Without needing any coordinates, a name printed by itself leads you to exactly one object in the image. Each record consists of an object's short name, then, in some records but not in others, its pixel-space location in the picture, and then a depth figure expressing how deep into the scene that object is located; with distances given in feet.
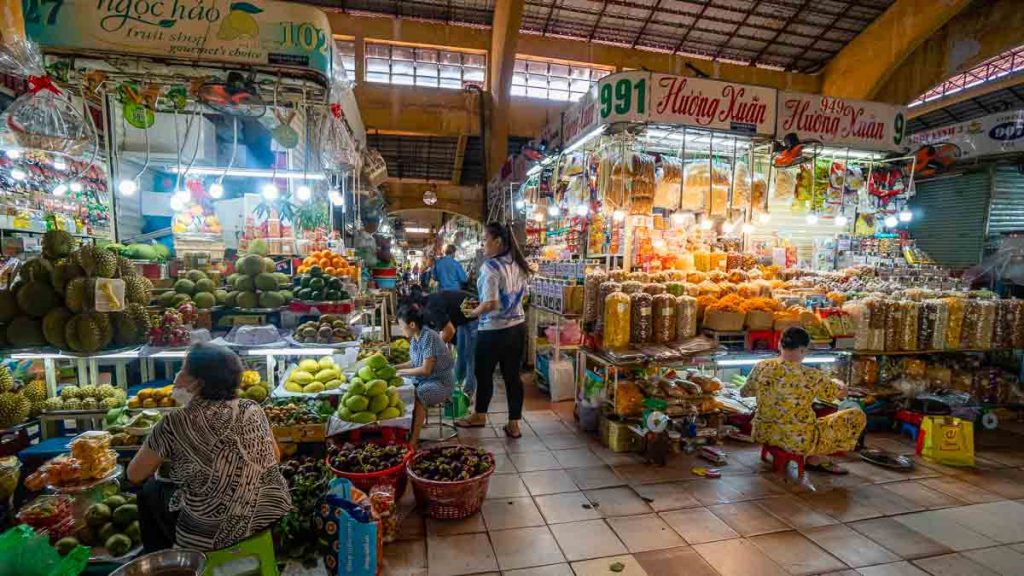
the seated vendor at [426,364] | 13.37
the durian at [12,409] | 9.85
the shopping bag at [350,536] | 7.85
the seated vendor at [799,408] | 12.22
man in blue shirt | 25.44
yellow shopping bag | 13.79
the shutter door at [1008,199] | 29.73
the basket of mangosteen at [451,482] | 10.25
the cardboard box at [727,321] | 15.10
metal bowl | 5.93
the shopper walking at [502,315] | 15.38
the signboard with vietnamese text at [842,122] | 18.02
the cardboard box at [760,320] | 15.30
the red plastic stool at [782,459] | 12.74
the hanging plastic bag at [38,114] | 9.07
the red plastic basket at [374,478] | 10.05
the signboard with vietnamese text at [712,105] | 16.21
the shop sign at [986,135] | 25.71
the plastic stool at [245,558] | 6.75
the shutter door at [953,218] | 30.78
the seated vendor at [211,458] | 6.55
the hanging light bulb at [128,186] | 12.85
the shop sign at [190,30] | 10.41
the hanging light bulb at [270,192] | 15.55
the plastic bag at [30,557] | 5.66
